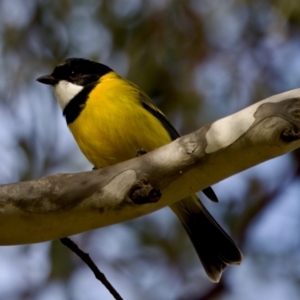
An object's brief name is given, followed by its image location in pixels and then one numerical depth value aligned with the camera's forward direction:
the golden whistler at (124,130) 5.92
